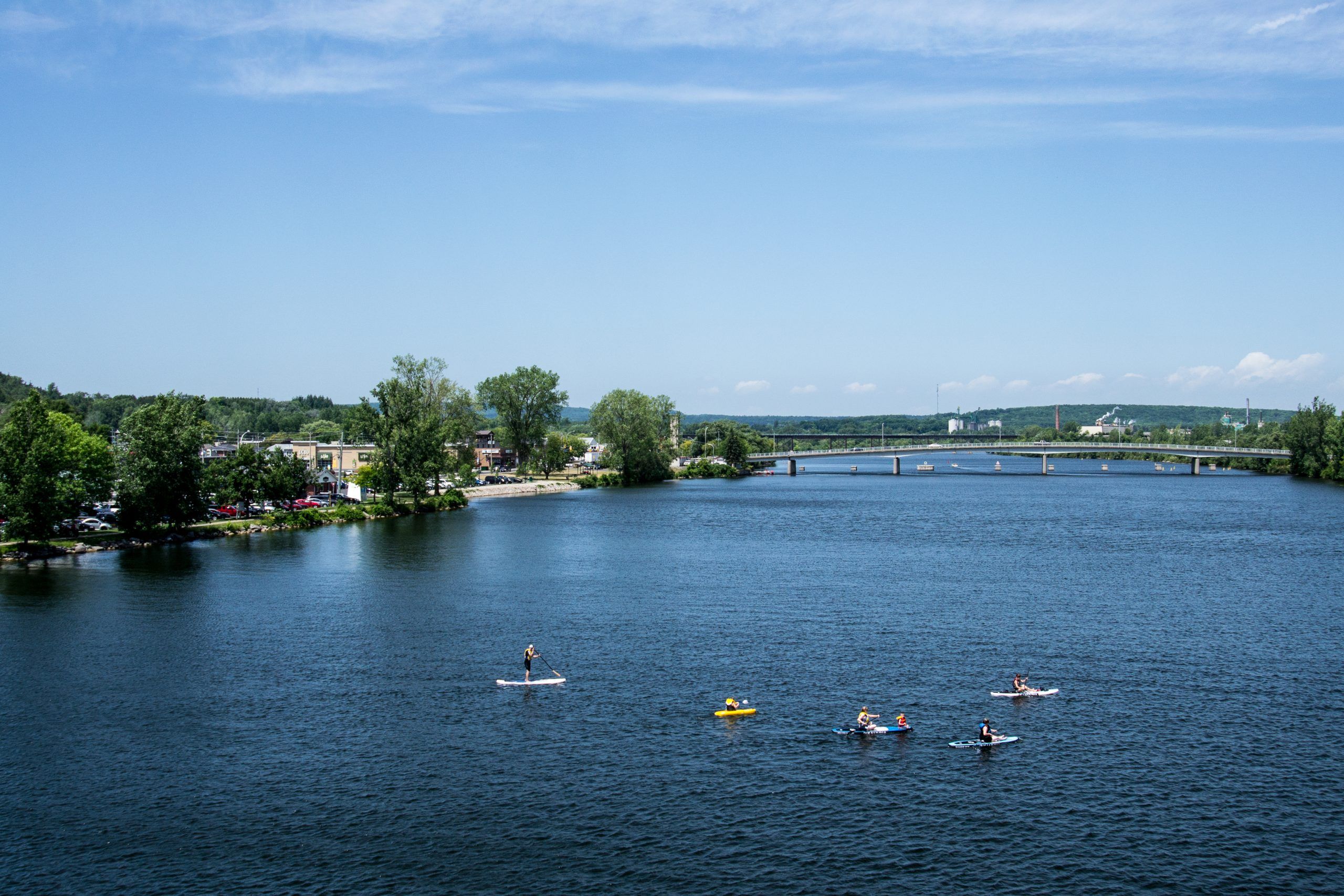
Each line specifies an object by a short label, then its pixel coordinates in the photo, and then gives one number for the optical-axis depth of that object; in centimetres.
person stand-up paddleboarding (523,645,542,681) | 5122
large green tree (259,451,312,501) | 12344
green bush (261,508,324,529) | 12150
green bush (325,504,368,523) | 13062
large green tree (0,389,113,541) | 8912
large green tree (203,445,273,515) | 11988
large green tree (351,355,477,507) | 14012
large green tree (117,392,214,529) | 10012
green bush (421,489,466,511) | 14900
